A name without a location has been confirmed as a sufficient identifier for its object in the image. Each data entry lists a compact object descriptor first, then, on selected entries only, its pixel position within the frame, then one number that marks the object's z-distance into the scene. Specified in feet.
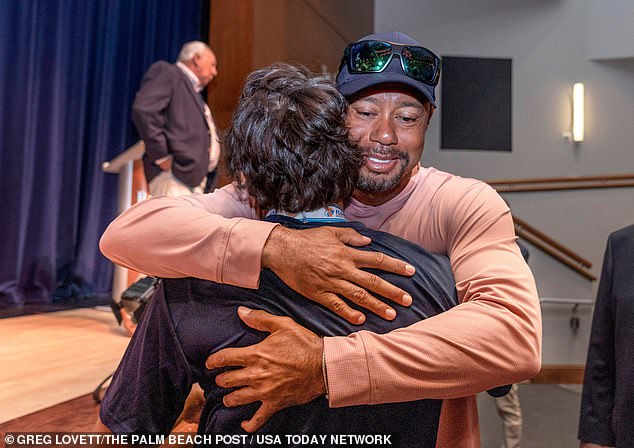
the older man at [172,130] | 12.20
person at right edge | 4.48
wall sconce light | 21.66
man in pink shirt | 2.76
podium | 12.50
